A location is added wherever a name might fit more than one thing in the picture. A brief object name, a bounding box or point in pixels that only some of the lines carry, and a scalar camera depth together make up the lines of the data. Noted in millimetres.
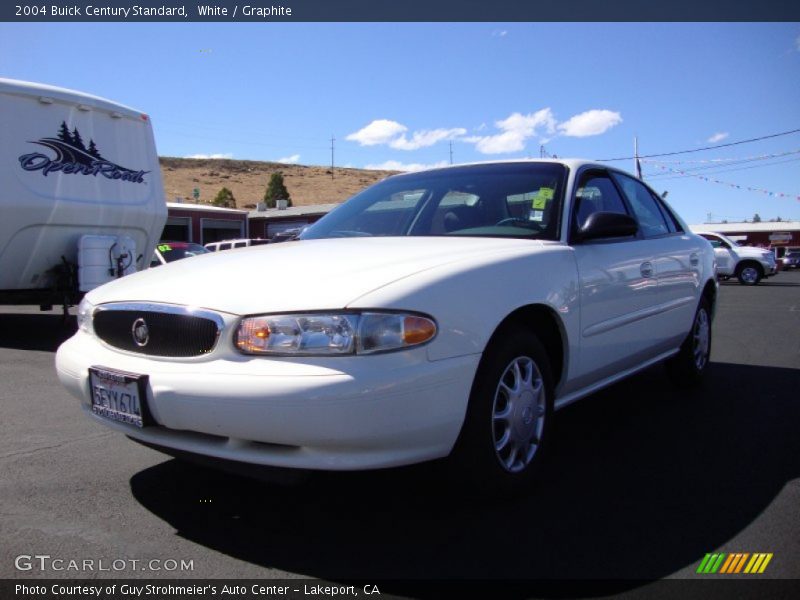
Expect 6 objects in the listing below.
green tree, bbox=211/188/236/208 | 56244
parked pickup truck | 21391
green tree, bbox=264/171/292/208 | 62031
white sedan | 2209
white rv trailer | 7395
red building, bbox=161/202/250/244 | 28661
